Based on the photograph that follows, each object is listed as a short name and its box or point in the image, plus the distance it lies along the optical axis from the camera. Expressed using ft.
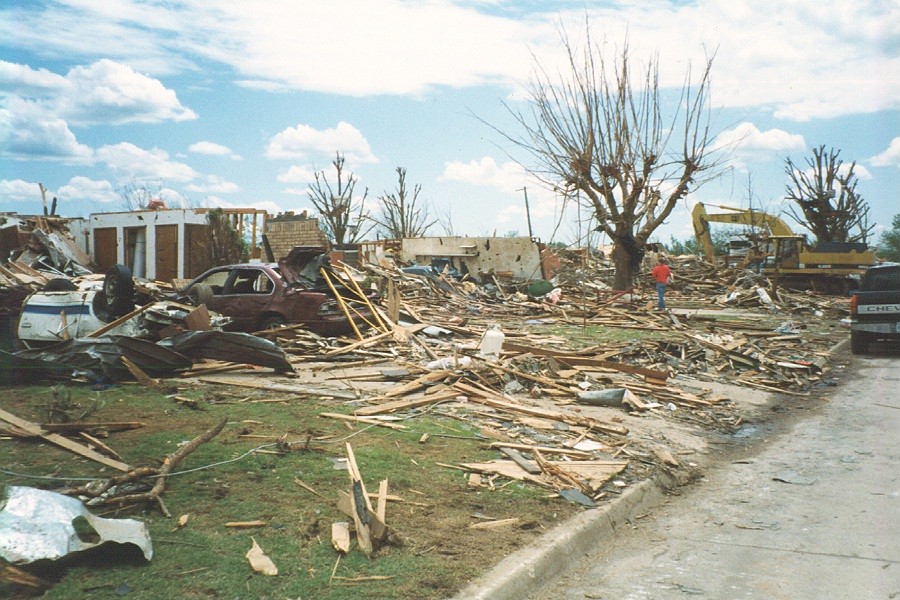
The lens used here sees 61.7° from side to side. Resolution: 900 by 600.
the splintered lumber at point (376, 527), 15.19
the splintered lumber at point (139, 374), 33.27
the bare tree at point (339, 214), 170.60
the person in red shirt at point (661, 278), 78.85
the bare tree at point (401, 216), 199.22
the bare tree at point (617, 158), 89.10
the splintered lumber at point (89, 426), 22.12
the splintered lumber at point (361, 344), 43.42
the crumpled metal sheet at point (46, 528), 12.63
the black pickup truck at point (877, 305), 52.90
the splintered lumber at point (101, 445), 20.24
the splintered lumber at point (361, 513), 15.02
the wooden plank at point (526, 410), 27.76
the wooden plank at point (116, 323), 37.09
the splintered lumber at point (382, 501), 16.78
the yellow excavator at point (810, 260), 105.40
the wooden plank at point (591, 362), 38.17
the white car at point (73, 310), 38.63
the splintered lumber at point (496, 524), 17.21
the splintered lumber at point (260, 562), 13.57
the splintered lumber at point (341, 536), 14.87
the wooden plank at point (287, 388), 31.67
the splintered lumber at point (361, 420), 26.04
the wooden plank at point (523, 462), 21.90
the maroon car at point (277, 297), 47.96
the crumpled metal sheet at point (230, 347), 35.99
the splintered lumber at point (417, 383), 31.76
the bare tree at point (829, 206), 144.36
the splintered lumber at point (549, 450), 23.97
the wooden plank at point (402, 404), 27.94
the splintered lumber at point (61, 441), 19.16
